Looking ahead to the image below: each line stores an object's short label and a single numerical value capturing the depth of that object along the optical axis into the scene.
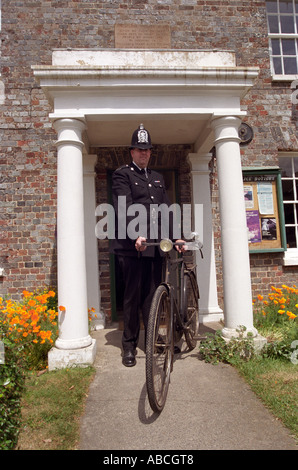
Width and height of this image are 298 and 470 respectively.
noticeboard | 5.90
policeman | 3.63
